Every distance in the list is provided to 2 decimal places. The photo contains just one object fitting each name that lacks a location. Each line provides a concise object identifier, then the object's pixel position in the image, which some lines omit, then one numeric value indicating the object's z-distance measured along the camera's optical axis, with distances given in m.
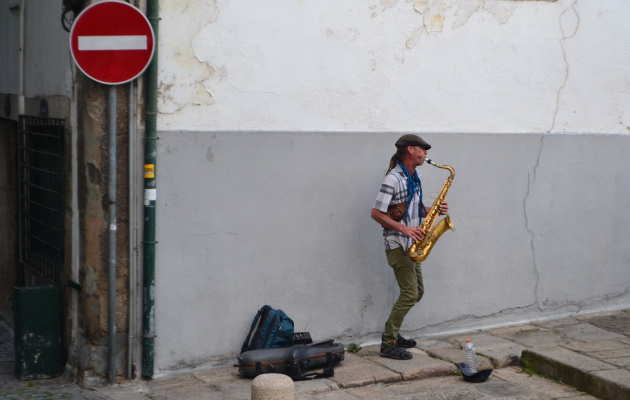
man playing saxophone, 6.29
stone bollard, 4.36
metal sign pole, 5.65
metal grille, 6.41
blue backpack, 6.21
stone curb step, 5.87
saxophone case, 5.96
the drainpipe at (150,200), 5.73
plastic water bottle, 6.26
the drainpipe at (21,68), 7.43
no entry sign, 5.43
